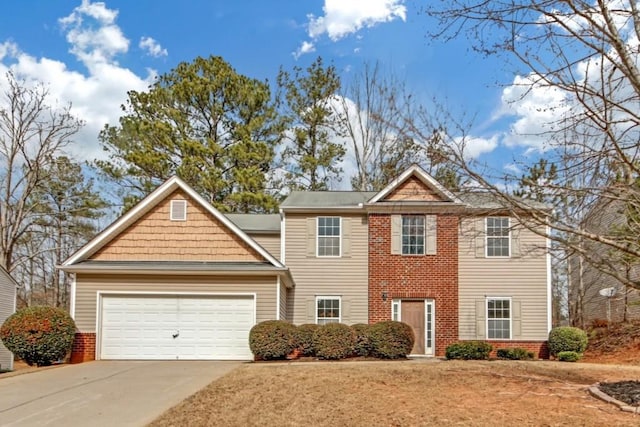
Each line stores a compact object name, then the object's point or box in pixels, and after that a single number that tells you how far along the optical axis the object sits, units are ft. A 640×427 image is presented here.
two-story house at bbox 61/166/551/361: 60.08
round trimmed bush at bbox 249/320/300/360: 56.13
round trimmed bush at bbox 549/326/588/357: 64.13
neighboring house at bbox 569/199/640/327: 76.02
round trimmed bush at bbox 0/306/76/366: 54.19
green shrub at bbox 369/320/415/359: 57.67
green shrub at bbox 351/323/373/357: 58.59
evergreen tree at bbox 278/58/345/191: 105.14
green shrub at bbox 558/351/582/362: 60.29
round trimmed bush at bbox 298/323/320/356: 57.93
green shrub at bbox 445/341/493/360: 60.95
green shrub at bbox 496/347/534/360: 62.69
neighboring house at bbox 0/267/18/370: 85.51
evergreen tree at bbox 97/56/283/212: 98.17
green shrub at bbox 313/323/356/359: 57.06
